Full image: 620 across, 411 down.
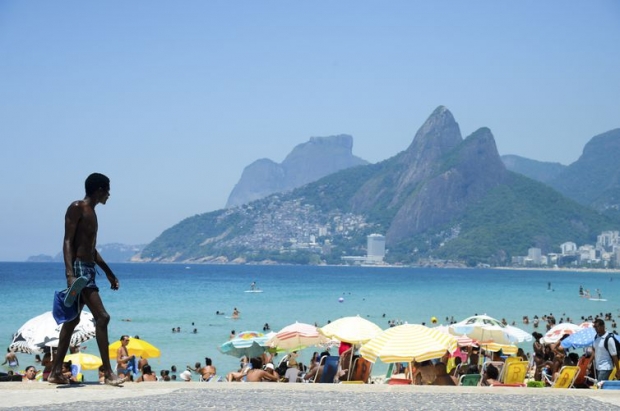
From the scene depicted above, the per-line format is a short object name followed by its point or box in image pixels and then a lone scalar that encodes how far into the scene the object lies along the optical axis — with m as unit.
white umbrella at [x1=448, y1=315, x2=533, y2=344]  19.36
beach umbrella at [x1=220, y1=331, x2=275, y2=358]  19.06
